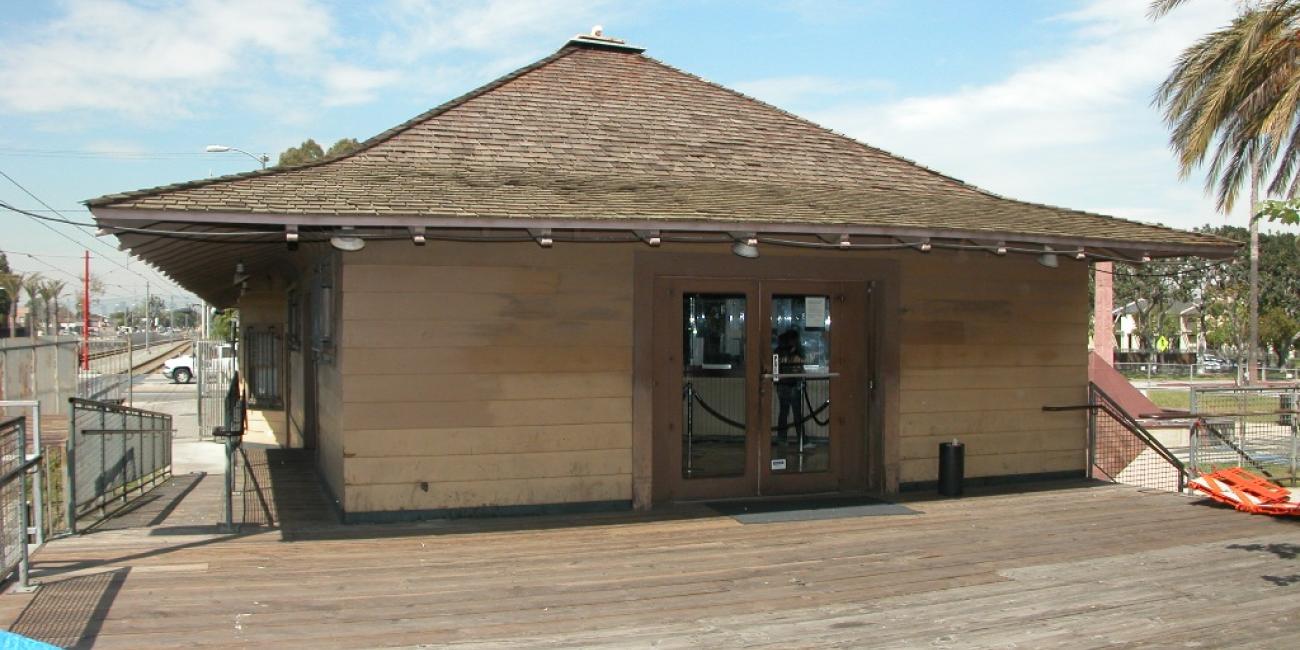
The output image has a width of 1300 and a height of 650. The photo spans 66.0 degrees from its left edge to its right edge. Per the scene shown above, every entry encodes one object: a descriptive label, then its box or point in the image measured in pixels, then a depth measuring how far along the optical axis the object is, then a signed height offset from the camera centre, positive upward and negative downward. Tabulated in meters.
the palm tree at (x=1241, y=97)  13.23 +3.35
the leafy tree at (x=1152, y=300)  64.25 +1.51
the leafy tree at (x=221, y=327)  55.72 -0.30
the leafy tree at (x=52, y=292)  85.62 +2.61
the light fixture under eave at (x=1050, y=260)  9.54 +0.60
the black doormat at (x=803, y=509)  8.62 -1.67
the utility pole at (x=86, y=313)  42.80 +0.49
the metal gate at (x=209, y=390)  20.44 -1.56
